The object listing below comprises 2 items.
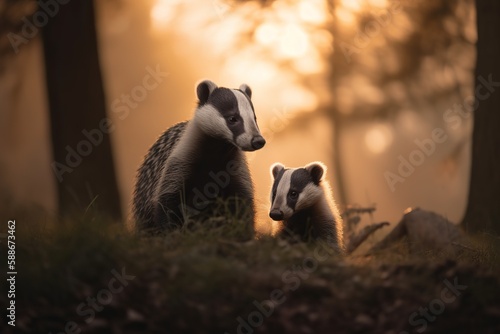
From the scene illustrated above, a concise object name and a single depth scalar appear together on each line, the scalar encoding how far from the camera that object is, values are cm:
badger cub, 1323
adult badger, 1245
